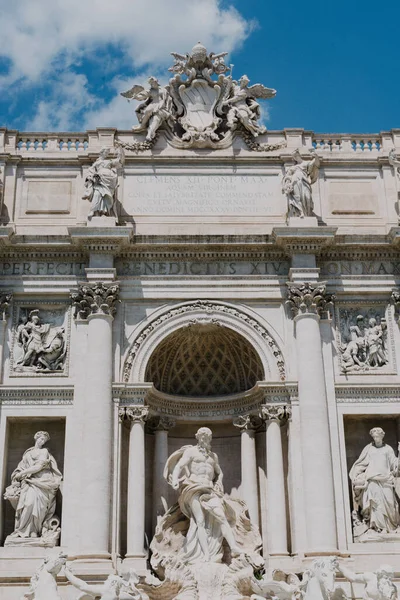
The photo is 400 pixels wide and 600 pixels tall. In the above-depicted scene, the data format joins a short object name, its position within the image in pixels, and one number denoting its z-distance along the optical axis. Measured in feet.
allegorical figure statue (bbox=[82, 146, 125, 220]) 73.72
